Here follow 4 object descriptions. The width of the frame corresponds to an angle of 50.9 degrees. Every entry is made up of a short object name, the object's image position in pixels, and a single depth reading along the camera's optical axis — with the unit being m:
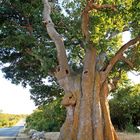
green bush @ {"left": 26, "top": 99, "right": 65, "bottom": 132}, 10.48
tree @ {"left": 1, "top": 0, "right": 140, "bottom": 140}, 5.61
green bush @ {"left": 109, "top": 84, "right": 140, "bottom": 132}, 10.17
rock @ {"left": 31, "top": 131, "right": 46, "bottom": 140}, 7.66
